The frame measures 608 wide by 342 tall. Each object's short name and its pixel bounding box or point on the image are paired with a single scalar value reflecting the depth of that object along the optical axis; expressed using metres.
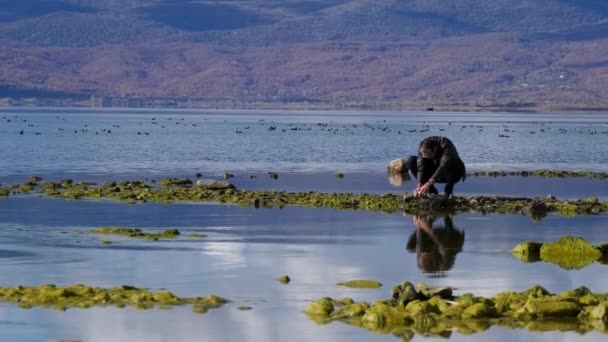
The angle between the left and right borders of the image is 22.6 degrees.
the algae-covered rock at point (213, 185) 34.84
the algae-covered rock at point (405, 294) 16.81
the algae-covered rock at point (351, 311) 16.55
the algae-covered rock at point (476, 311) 16.45
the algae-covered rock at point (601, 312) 16.41
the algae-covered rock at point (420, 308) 16.36
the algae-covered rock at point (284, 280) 18.92
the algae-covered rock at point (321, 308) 16.62
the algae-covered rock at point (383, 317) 16.16
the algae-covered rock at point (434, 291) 17.09
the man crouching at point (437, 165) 28.78
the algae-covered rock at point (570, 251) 21.61
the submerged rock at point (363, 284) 18.58
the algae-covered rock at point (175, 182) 37.84
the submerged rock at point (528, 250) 21.72
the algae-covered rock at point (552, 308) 16.64
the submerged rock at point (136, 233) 24.20
